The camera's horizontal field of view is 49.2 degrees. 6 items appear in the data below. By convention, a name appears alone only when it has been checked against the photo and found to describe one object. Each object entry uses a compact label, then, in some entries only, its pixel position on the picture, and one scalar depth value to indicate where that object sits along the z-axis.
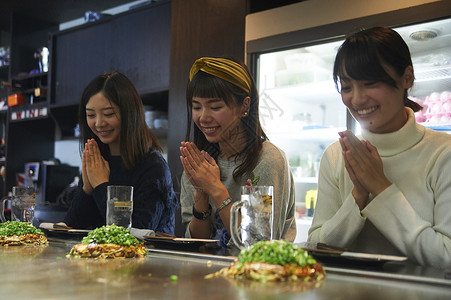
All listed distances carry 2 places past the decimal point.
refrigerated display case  2.54
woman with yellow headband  1.62
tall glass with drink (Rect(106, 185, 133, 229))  1.36
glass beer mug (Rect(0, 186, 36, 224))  1.56
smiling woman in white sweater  1.21
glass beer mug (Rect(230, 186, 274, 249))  1.09
